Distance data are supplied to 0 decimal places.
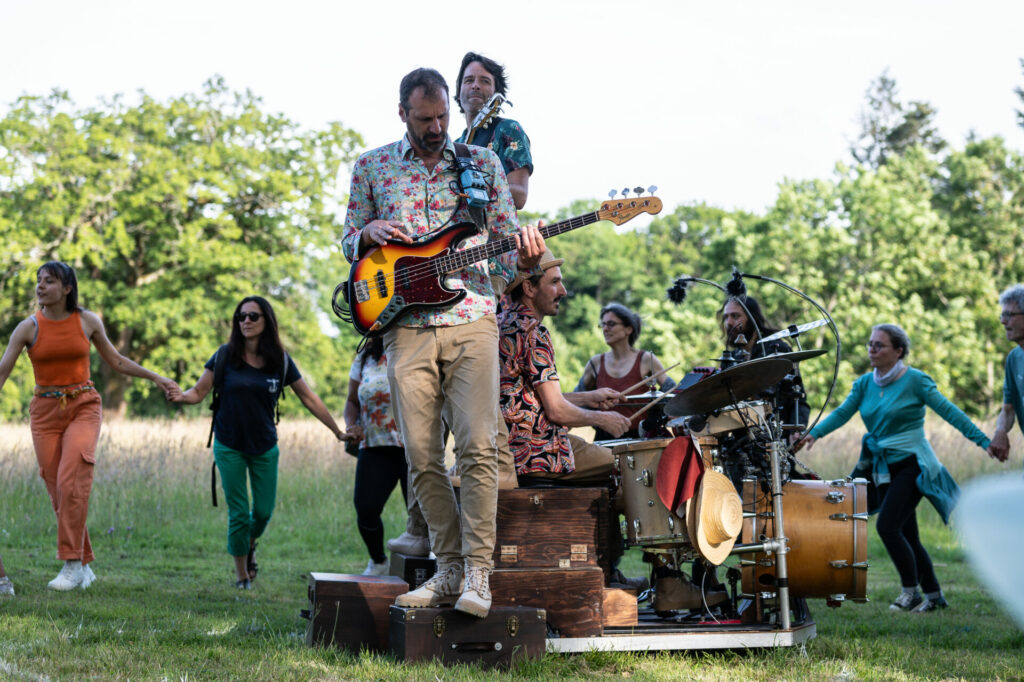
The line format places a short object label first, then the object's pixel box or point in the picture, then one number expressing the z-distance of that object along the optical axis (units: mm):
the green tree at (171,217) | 29188
